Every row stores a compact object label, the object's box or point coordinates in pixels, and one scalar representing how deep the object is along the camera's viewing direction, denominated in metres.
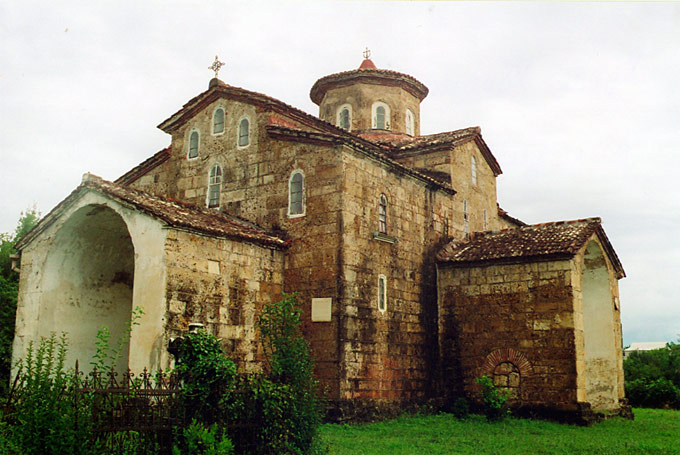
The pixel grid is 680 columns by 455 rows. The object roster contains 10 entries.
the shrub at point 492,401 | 16.56
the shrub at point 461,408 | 17.31
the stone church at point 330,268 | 14.75
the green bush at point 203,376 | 9.62
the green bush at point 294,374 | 10.75
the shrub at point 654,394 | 24.11
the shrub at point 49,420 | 8.01
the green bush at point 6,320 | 19.69
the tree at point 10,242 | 22.77
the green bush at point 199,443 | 8.88
